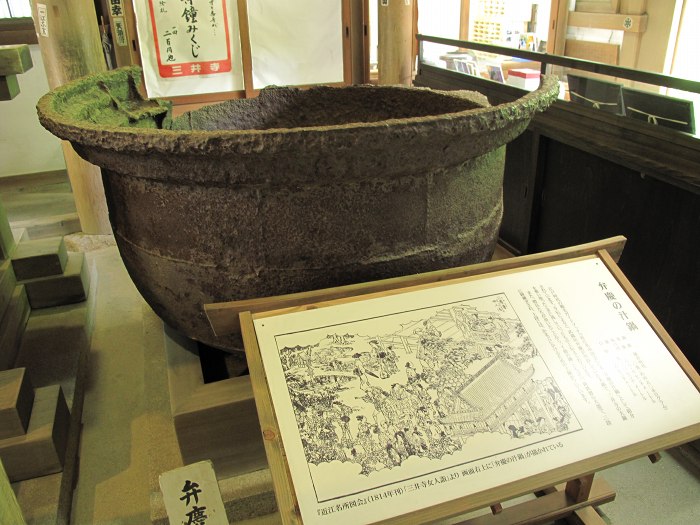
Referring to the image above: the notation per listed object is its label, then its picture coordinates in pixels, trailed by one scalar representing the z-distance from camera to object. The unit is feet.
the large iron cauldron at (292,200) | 3.91
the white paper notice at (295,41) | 12.13
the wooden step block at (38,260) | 8.73
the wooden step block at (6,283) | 7.72
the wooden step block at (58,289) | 8.72
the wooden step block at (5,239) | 8.67
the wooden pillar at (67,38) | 10.17
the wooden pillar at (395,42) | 12.04
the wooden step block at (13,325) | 7.23
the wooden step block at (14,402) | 5.73
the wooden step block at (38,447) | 5.83
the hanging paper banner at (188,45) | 11.25
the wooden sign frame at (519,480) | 3.31
